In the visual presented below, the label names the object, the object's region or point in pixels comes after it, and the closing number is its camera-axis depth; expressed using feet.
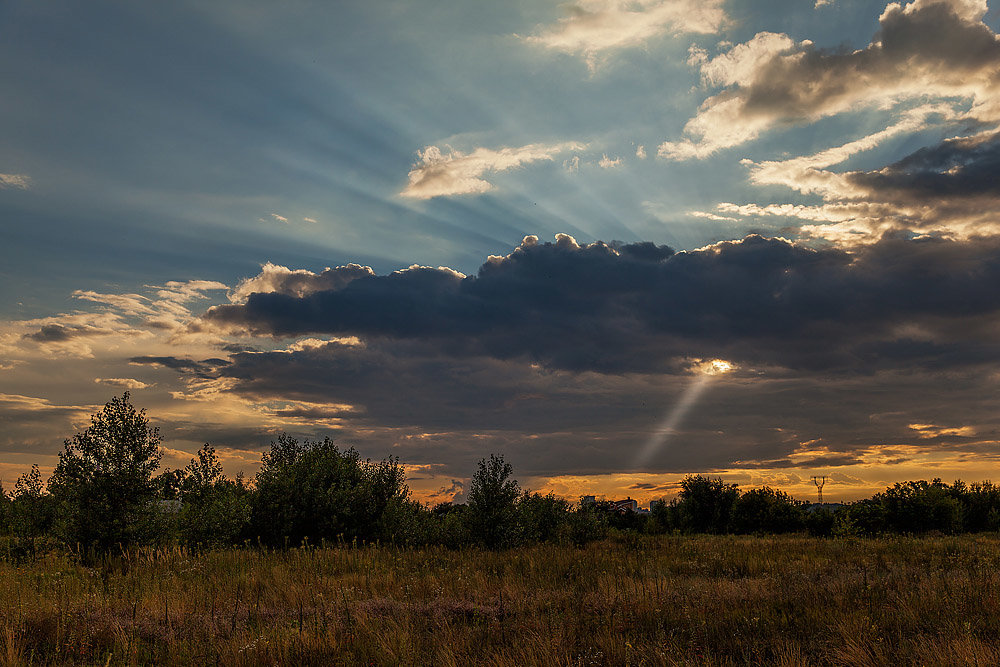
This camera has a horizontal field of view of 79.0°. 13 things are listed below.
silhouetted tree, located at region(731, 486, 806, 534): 144.77
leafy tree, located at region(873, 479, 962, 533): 122.11
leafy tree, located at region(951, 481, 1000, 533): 133.08
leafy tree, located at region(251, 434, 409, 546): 76.38
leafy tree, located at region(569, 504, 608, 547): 84.55
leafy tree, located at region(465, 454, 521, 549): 73.46
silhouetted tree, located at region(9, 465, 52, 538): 64.64
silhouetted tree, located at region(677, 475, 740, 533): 158.40
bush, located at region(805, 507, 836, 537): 134.00
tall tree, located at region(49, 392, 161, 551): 54.85
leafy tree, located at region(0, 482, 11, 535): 90.91
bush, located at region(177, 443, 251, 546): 63.57
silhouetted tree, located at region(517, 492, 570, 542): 77.86
